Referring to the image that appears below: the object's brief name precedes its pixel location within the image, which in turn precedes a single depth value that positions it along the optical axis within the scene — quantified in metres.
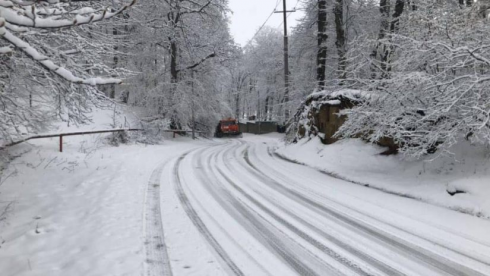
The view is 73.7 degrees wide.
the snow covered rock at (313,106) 11.47
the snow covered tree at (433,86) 6.68
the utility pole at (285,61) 22.41
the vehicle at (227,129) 33.50
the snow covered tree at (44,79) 5.15
